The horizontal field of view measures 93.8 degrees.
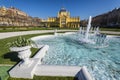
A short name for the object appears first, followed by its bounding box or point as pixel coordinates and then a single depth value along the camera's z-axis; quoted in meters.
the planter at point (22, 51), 2.68
